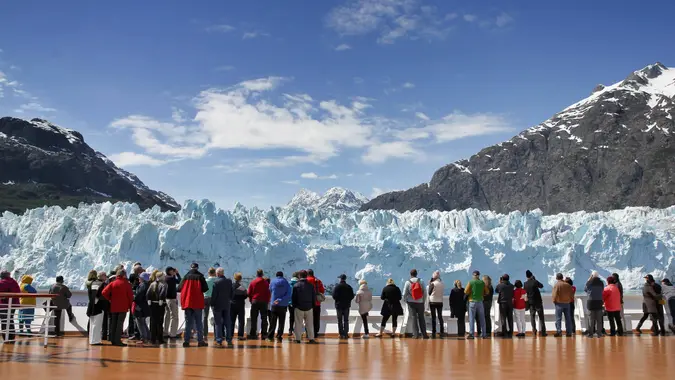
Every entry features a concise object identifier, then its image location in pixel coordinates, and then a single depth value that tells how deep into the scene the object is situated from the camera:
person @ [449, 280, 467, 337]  14.22
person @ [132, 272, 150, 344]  12.25
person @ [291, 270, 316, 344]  12.50
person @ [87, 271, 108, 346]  11.70
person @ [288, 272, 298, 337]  13.44
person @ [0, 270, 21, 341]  12.40
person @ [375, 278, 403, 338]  13.84
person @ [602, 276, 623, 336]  14.66
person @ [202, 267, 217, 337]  12.77
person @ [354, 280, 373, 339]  13.94
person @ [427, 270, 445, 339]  13.95
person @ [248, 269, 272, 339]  12.86
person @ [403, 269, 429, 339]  13.68
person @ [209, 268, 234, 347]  12.34
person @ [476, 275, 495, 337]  14.22
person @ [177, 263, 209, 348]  11.91
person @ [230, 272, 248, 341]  13.01
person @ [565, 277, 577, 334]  14.91
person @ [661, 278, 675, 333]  15.12
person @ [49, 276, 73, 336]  13.18
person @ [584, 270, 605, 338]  14.41
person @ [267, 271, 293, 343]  12.69
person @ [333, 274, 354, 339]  13.37
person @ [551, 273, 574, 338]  14.36
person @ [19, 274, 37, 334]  13.04
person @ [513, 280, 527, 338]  14.51
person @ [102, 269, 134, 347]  11.55
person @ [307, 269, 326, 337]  13.36
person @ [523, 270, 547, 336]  14.59
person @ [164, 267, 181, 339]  12.02
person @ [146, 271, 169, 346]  11.84
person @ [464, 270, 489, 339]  13.99
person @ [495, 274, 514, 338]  14.29
